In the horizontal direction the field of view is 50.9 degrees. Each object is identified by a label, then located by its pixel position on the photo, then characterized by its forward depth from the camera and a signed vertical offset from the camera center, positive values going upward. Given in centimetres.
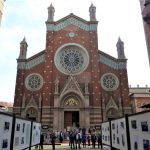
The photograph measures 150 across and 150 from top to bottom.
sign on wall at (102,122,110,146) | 1237 -150
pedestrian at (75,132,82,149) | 1543 -203
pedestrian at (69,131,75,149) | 1509 -220
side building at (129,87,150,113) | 3338 +316
